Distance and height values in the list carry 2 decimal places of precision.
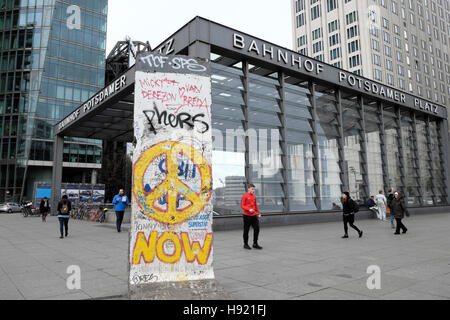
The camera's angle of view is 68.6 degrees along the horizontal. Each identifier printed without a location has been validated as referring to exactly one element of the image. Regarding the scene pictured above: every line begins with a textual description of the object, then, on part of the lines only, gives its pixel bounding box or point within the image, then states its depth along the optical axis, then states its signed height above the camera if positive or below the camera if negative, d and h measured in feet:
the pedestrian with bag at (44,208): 66.29 -0.26
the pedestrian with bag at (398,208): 38.42 -0.73
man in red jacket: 29.22 -1.00
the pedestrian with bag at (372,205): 64.69 -0.57
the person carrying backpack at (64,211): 39.45 -0.55
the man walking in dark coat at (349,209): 36.11 -0.73
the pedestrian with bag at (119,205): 44.50 +0.08
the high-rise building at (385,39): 195.11 +104.91
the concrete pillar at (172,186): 15.44 +0.93
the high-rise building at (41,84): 162.20 +63.33
